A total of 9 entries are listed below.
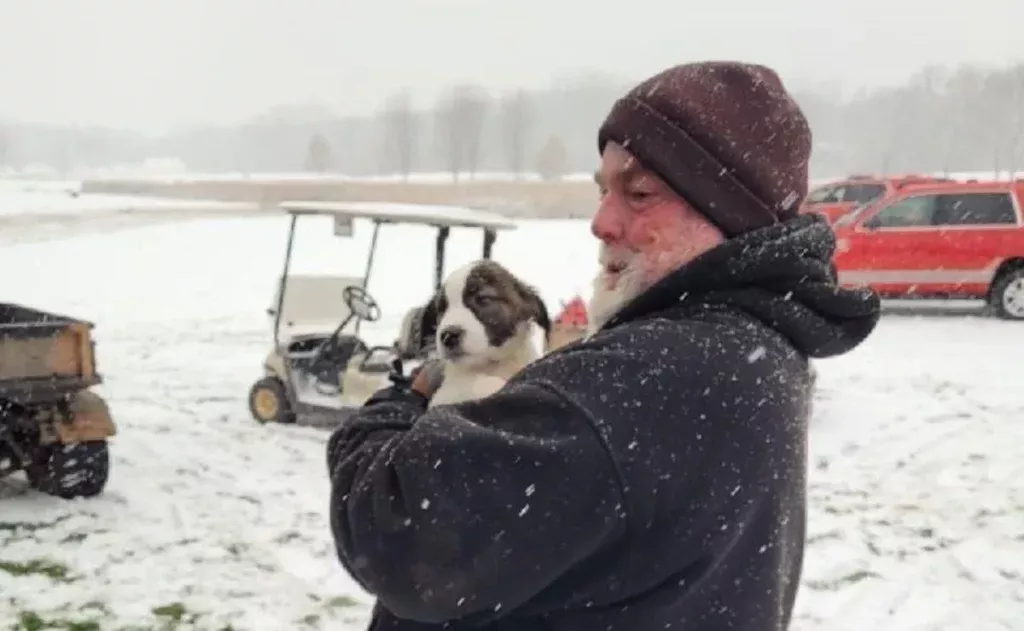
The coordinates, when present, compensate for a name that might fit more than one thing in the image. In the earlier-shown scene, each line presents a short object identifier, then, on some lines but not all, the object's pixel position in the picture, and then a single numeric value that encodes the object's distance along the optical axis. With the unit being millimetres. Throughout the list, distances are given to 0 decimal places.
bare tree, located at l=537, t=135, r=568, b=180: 75938
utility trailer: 6082
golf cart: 7961
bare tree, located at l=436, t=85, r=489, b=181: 89438
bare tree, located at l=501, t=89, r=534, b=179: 90000
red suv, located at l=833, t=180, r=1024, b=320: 13797
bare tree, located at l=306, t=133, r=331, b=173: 101938
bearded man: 1195
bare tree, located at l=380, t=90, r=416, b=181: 97750
